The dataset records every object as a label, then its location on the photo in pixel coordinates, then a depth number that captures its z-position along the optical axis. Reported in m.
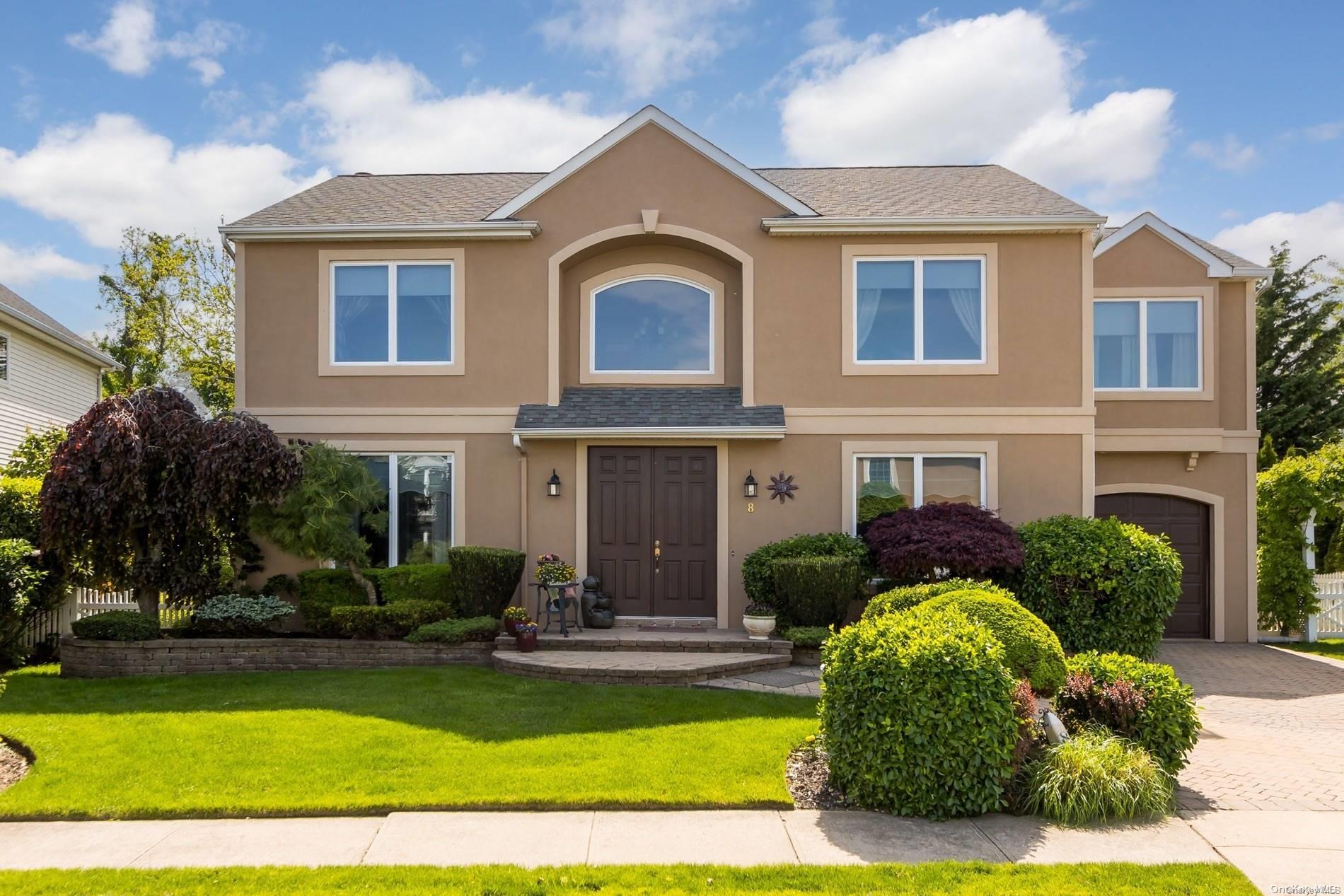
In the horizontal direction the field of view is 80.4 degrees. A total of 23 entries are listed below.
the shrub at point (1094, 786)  5.61
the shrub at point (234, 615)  10.62
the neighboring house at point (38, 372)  17.31
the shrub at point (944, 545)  10.12
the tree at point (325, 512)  10.73
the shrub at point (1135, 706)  6.21
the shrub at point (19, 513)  10.76
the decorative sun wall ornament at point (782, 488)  11.75
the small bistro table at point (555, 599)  10.81
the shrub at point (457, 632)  10.27
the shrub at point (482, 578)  10.89
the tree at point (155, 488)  10.05
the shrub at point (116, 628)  10.17
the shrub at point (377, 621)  10.45
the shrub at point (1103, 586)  9.92
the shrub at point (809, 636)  10.12
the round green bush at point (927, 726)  5.59
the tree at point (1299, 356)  22.80
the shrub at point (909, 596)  8.16
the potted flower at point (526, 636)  10.24
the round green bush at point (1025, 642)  6.54
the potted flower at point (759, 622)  10.41
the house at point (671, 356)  11.79
